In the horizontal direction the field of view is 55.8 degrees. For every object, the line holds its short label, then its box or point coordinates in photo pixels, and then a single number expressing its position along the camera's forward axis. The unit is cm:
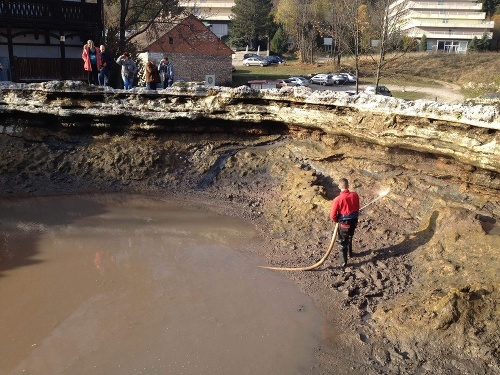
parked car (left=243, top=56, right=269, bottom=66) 5094
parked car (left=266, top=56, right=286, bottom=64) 5218
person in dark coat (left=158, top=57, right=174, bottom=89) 1461
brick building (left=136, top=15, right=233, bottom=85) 3394
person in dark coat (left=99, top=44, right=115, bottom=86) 1352
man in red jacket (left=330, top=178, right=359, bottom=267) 798
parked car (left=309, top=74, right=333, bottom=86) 3956
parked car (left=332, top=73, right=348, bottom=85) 3988
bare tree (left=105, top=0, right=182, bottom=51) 2233
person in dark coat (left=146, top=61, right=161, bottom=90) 1320
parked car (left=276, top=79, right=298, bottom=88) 3575
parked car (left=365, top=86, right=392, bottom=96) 2669
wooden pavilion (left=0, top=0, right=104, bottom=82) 1838
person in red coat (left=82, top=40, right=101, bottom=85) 1339
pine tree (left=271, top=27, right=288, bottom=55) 5806
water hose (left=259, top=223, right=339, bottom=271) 809
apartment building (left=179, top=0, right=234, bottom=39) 6994
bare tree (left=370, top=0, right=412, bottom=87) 1880
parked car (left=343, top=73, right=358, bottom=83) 4002
